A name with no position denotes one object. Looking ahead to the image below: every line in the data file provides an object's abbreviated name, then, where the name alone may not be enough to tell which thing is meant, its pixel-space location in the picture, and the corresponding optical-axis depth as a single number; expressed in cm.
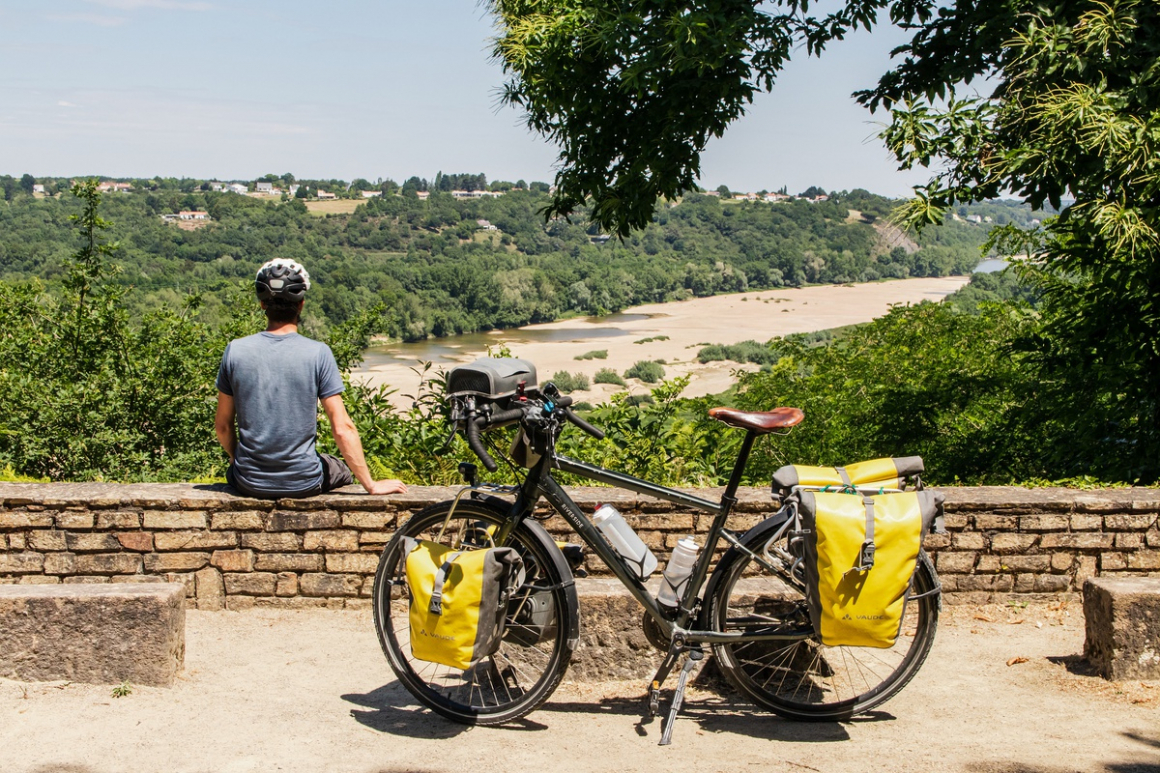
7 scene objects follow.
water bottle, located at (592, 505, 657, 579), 368
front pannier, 354
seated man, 444
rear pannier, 341
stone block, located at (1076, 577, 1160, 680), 407
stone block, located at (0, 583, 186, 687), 398
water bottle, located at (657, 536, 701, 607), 370
